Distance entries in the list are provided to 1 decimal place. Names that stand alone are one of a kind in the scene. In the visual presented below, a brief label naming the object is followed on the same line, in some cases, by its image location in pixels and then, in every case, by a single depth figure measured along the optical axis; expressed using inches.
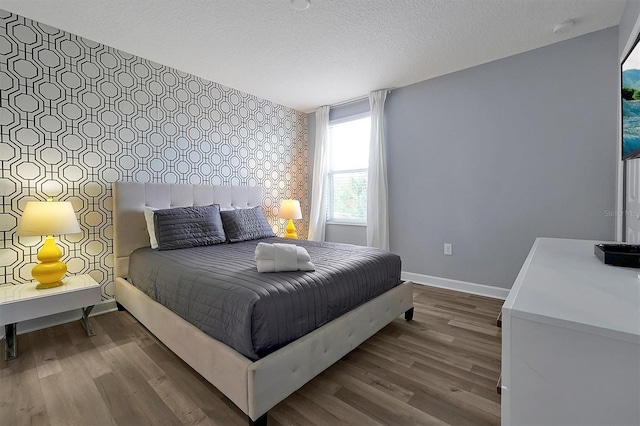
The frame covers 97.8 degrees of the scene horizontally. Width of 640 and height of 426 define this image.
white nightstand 72.6
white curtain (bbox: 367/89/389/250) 144.0
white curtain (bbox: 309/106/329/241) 168.7
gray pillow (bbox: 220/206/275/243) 117.0
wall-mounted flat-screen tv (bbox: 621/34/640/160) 59.2
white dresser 24.6
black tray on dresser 44.1
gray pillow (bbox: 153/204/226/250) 99.5
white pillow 102.0
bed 50.4
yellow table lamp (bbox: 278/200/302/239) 153.8
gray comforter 52.9
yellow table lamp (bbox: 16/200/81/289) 77.4
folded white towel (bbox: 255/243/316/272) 67.7
